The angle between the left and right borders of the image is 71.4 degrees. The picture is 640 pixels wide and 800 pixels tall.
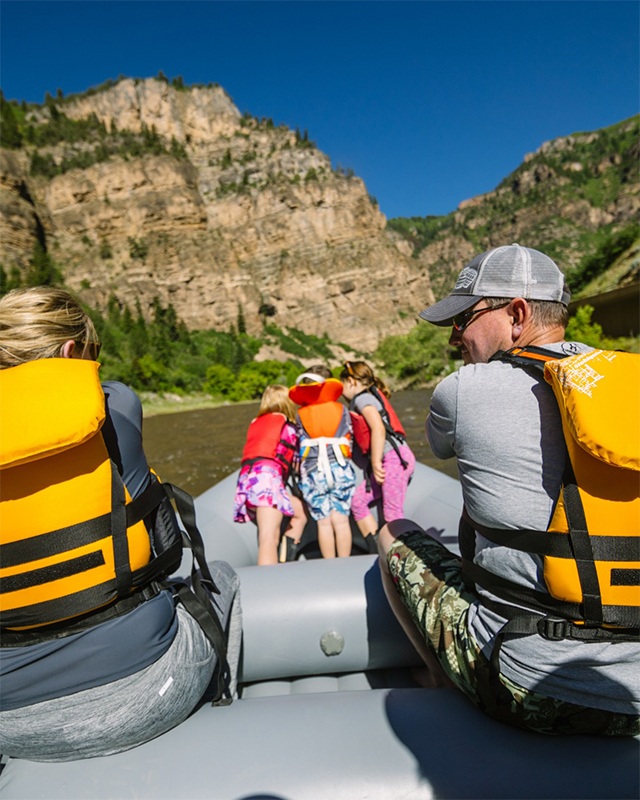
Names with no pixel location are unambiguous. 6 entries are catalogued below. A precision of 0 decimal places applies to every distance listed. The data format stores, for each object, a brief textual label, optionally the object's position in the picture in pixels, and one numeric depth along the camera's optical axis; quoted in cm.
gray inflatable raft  101
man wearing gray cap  103
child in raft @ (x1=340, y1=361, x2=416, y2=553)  300
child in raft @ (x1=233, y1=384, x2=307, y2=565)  270
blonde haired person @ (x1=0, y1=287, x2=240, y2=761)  107
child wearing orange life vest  285
